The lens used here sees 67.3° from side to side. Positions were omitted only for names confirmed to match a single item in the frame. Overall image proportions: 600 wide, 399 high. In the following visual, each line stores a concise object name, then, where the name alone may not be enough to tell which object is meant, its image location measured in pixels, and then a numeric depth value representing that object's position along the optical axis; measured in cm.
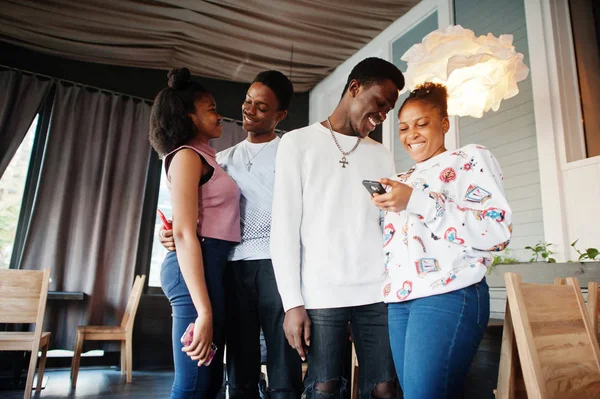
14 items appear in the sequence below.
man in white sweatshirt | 97
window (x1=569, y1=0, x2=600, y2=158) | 283
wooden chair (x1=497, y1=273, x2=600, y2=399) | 86
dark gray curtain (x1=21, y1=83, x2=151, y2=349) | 414
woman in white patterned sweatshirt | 85
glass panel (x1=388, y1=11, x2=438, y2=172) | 388
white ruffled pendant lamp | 232
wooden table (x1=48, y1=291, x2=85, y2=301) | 370
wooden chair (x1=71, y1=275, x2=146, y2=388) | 360
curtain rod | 425
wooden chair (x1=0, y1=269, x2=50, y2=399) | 261
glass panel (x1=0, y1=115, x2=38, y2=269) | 417
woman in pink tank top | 98
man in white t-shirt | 109
